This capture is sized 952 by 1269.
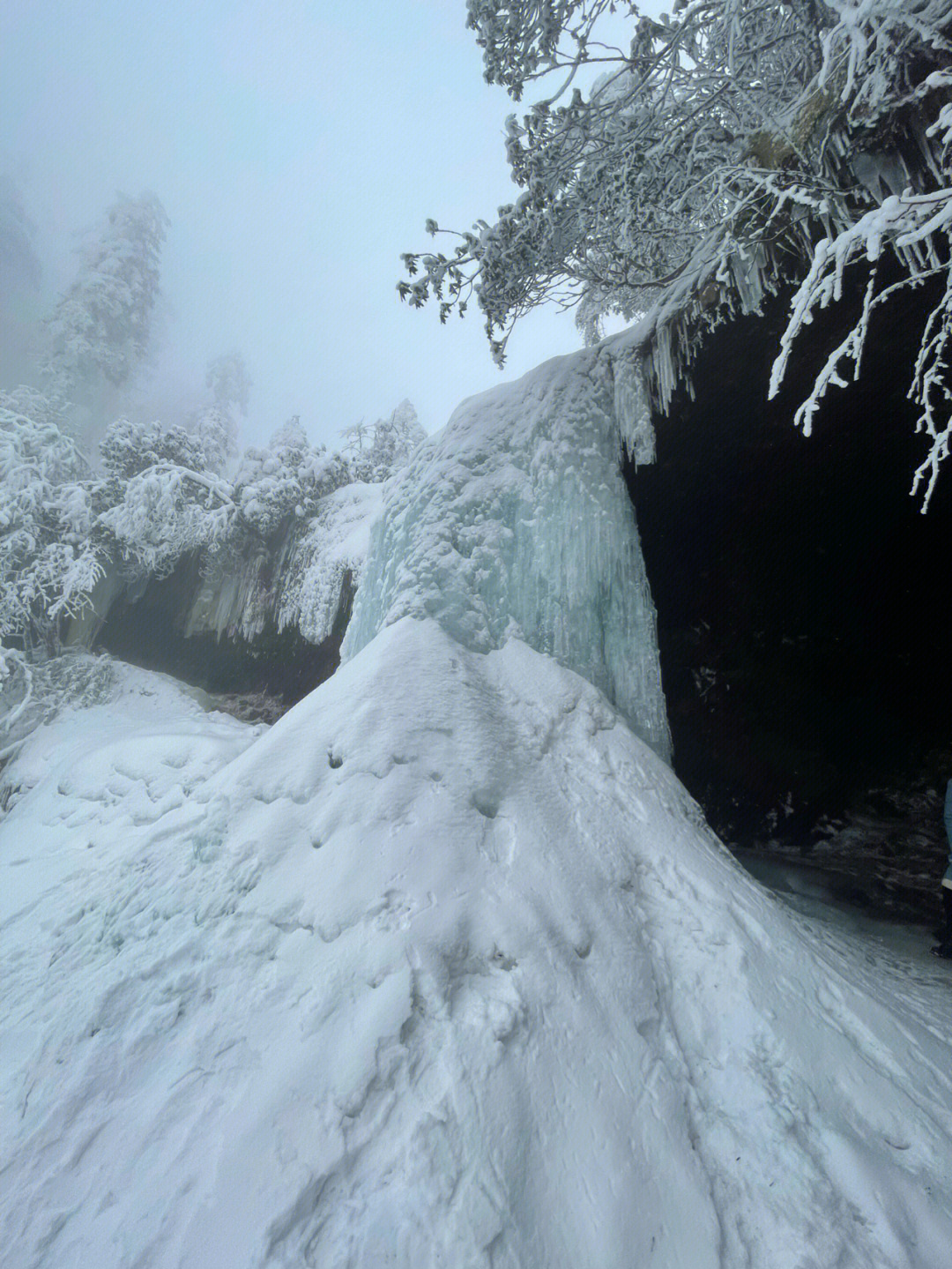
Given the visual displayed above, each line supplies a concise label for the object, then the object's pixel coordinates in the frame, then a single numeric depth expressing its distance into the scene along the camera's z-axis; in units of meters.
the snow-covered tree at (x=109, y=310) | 33.66
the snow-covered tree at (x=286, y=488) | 10.66
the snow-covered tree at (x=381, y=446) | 12.41
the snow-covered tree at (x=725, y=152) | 2.80
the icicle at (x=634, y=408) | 4.88
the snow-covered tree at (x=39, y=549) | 11.50
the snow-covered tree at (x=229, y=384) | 44.25
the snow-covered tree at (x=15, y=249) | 41.66
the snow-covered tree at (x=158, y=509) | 11.67
